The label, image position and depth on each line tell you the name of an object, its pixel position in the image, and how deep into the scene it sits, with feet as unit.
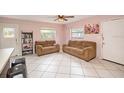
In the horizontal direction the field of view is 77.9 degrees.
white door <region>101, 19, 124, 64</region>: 8.24
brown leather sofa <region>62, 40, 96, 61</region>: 9.37
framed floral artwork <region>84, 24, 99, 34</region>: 10.52
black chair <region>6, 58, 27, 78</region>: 3.49
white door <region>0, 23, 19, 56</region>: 11.19
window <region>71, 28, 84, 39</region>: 13.38
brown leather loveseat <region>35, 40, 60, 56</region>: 12.02
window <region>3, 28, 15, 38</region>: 11.40
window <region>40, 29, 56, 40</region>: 14.80
